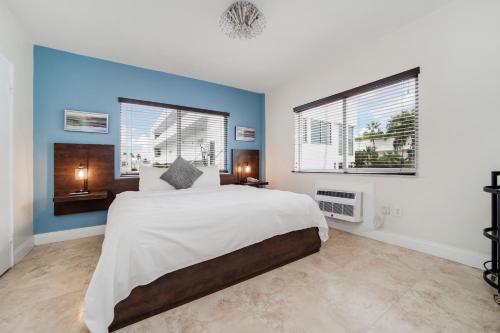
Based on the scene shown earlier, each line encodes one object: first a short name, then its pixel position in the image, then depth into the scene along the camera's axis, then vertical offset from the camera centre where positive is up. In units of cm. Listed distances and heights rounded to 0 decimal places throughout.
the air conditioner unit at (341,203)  299 -58
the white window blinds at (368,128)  262 +55
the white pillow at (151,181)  314 -23
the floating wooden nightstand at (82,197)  274 -43
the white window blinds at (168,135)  352 +57
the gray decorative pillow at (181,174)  323 -14
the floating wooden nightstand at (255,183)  428 -37
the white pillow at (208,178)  343 -21
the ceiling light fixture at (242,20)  215 +158
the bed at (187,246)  128 -64
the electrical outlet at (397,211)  265 -58
